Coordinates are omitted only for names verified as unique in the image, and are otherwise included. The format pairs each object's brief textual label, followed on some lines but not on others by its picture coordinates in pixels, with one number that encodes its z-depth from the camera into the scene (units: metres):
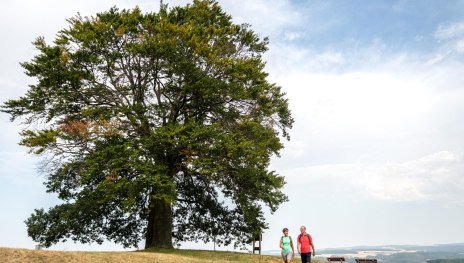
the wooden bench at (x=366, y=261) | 23.22
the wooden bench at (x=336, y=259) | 23.66
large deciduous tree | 26.64
